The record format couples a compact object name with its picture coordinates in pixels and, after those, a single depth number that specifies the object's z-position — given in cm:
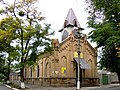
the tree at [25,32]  1334
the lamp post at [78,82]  1071
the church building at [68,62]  1628
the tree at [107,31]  895
